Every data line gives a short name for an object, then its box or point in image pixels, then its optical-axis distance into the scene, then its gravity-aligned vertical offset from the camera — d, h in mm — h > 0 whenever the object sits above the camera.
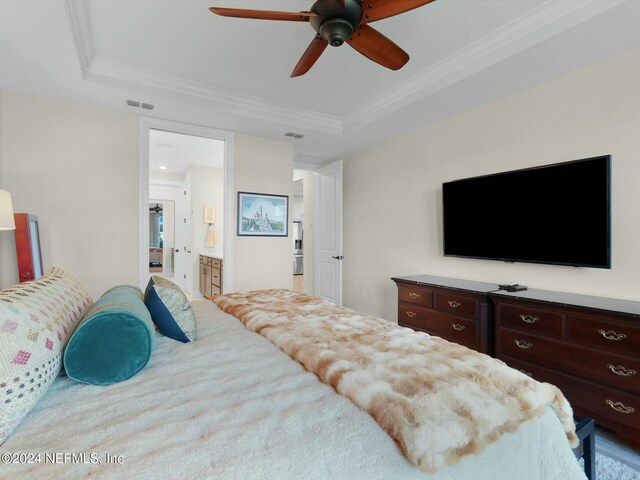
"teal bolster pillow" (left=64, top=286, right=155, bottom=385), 1078 -383
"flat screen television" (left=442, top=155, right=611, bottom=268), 2303 +204
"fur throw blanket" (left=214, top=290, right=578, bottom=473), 854 -483
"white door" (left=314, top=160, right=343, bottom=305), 4902 +90
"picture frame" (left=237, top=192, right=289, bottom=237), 4137 +312
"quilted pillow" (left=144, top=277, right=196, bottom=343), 1529 -370
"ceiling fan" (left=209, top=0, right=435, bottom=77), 1603 +1165
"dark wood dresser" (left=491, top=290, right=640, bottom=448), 1856 -719
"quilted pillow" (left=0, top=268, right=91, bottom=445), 816 -317
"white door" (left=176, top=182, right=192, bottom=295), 6102 -146
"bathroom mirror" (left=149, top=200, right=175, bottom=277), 8430 -37
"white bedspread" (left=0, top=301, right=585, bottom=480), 726 -511
